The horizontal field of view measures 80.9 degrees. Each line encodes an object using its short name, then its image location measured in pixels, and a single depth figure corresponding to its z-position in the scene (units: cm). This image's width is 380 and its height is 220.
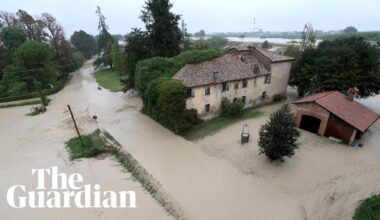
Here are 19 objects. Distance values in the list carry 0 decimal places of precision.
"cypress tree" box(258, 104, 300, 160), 1573
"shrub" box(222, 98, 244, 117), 2522
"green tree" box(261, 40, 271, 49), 8712
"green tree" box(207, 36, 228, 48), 9931
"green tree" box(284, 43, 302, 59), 5129
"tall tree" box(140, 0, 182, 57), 3136
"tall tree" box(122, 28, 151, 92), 3256
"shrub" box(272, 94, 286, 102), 3042
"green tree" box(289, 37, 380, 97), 2559
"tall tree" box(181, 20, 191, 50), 4866
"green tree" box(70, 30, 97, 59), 8862
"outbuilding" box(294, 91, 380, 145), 1936
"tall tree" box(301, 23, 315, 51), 5092
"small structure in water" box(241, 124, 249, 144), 2039
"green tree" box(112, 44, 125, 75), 5198
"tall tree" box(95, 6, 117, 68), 6159
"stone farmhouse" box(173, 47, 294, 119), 2389
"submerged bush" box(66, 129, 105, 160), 2019
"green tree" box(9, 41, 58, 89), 4034
